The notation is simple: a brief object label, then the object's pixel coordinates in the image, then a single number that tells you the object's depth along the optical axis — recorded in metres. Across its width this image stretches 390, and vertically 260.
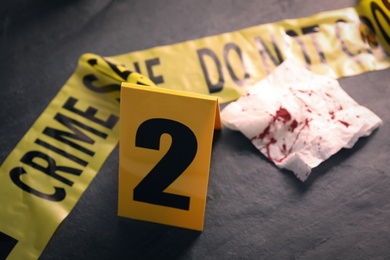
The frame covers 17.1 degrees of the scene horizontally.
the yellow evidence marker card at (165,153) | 1.11
